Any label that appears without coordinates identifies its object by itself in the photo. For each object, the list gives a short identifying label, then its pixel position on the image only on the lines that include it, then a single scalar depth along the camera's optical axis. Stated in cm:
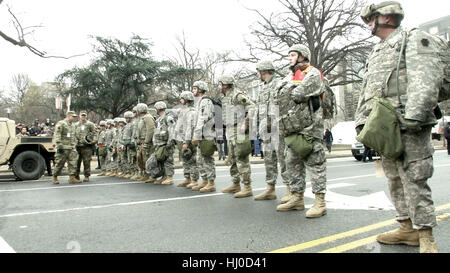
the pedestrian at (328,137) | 2217
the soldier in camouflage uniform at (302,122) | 454
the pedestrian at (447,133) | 1725
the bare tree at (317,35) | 2441
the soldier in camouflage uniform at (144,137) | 941
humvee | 1097
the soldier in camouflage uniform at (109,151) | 1288
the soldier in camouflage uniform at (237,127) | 625
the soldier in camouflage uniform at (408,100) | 277
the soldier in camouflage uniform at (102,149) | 1365
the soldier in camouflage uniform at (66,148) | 1015
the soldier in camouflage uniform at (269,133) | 561
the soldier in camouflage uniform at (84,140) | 1100
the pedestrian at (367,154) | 1468
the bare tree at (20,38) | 1647
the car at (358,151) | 1535
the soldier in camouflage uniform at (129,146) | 1106
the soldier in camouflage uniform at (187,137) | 772
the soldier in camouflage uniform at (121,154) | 1144
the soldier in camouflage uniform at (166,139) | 873
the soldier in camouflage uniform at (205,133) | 706
